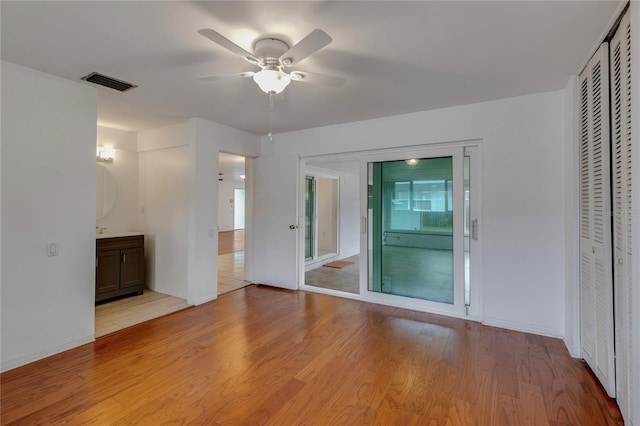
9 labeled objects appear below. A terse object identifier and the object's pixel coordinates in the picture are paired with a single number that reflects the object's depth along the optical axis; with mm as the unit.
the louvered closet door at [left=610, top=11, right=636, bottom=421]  1617
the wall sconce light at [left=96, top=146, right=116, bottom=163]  4000
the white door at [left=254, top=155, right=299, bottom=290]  4383
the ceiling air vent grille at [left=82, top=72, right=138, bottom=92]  2498
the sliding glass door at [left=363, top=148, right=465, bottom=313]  3348
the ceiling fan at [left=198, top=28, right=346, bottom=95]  1836
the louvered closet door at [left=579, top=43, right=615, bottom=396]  1943
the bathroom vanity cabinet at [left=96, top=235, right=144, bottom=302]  3676
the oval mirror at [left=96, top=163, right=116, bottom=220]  4016
